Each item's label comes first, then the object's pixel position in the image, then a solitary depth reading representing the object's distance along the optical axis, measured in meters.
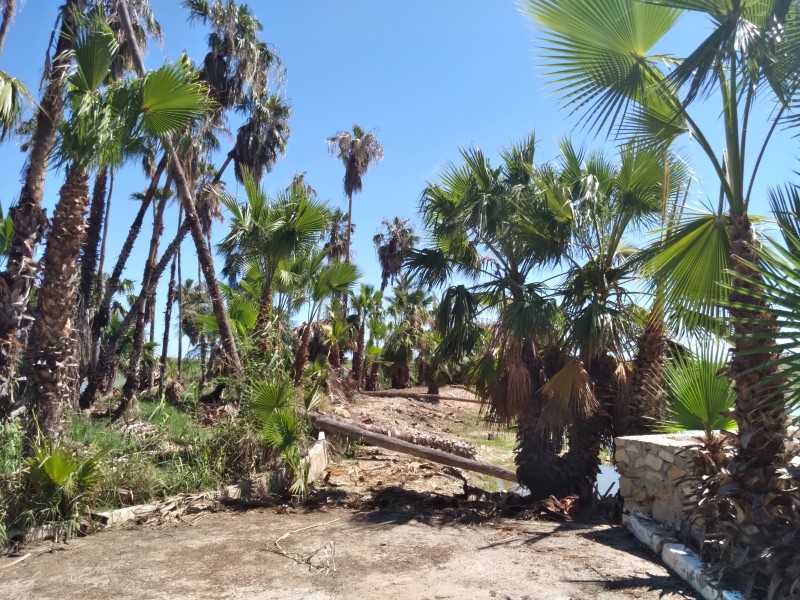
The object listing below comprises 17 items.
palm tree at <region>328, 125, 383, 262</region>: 35.72
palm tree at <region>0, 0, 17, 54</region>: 11.79
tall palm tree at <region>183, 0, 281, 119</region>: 20.09
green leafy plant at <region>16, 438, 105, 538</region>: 6.33
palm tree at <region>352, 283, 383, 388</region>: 28.48
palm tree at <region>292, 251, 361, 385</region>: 14.23
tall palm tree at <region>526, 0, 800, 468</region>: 4.57
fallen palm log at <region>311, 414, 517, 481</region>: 9.82
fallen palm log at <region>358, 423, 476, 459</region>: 11.77
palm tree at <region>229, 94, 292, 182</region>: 22.94
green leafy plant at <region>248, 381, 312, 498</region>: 8.83
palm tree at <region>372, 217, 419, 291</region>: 36.81
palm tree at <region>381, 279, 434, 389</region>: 30.09
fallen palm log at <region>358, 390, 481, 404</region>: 23.89
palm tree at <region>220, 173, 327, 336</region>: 11.45
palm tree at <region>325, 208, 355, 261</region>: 33.56
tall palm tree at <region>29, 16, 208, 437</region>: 7.36
